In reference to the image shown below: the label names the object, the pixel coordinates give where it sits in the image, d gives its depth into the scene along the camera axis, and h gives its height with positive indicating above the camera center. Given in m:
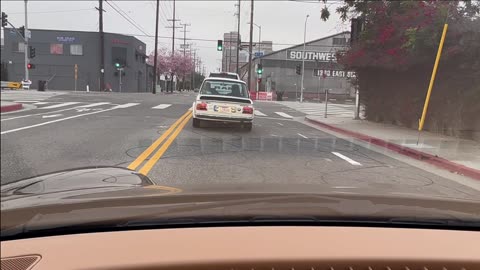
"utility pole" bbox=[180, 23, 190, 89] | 106.56 +7.00
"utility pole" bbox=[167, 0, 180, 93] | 85.67 +8.74
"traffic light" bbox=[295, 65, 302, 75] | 44.50 +1.38
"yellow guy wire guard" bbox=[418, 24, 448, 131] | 11.31 -0.64
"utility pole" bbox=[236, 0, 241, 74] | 64.24 +8.44
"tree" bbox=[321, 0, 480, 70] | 13.45 +1.87
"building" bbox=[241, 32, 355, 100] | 52.57 +1.82
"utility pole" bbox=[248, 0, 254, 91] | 50.88 +5.22
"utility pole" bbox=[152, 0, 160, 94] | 58.67 +5.35
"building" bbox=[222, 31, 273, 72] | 72.29 +5.86
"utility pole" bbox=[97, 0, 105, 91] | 51.81 +1.55
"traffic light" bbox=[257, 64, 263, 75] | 53.38 +1.55
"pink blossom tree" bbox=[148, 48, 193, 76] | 91.53 +3.39
